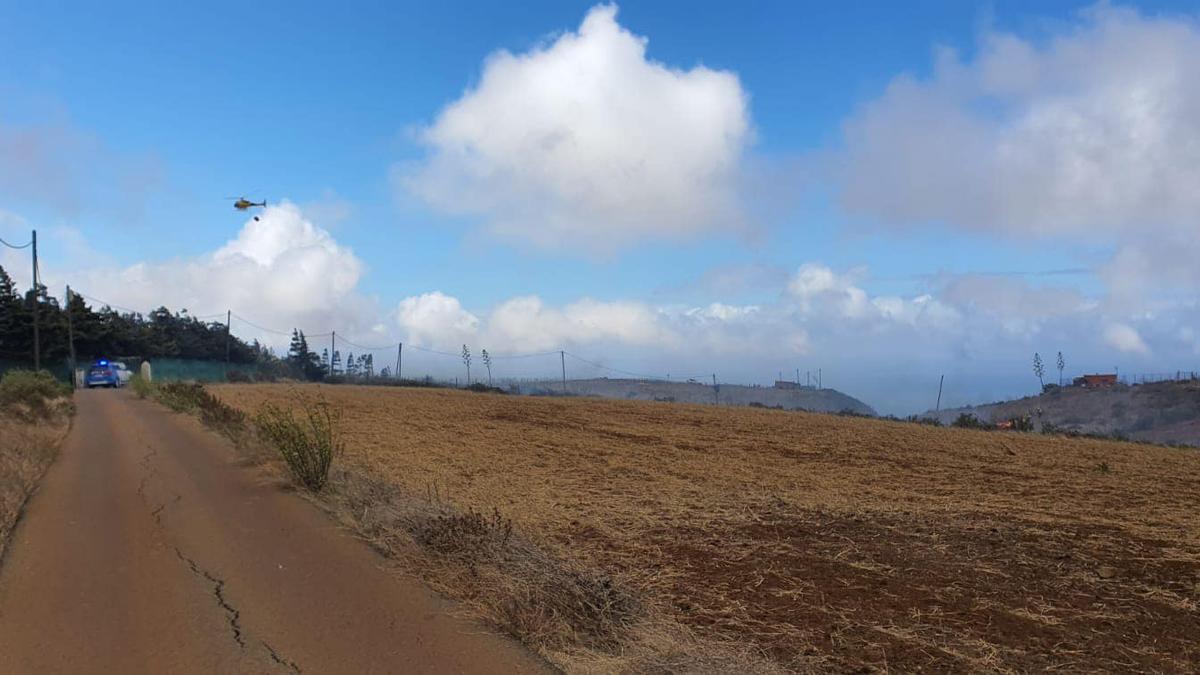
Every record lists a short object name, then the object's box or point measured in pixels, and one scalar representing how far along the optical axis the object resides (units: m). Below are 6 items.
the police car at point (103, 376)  57.12
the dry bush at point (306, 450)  12.37
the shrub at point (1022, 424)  33.34
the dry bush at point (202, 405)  21.73
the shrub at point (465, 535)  7.99
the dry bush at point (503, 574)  6.23
